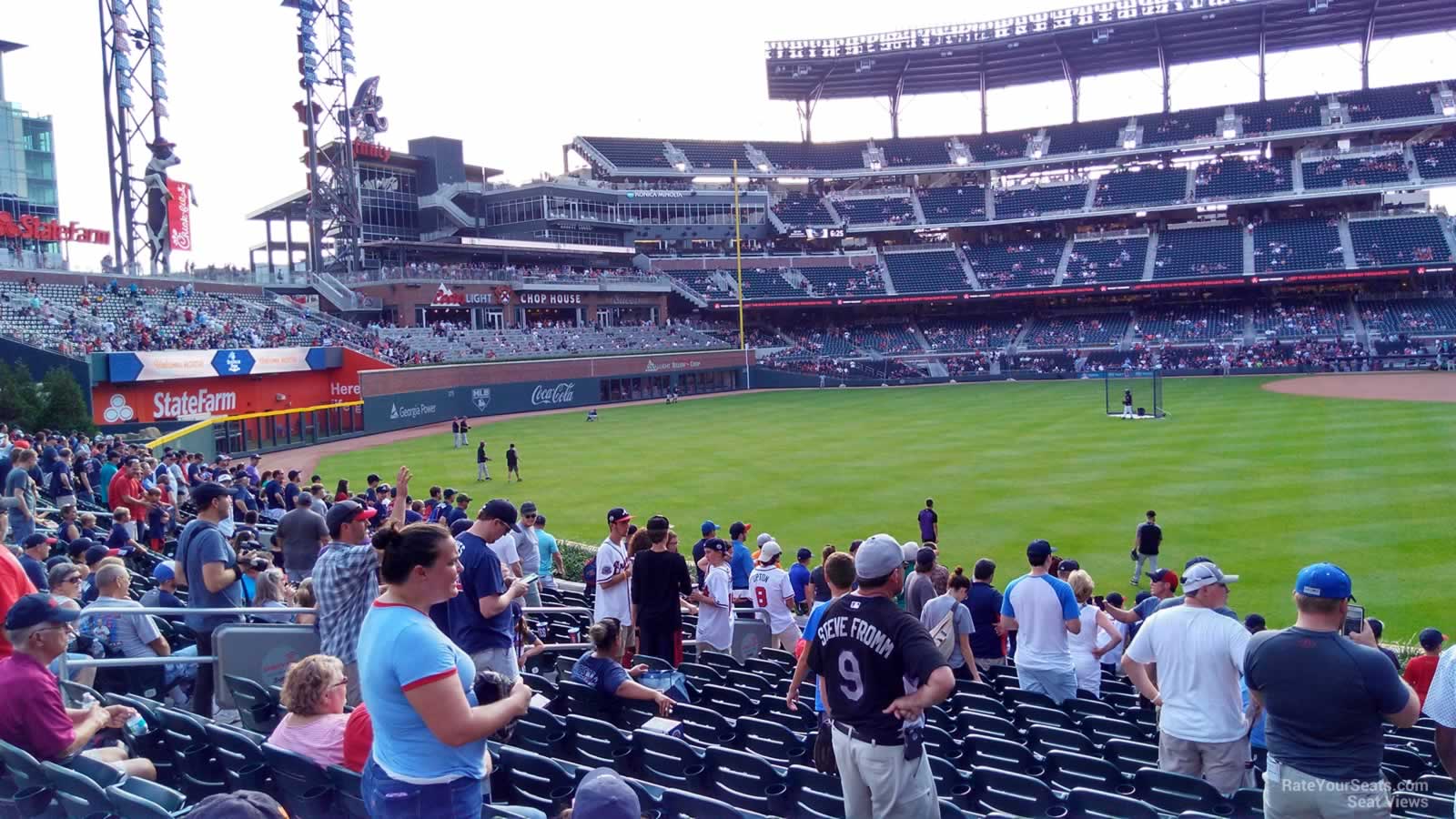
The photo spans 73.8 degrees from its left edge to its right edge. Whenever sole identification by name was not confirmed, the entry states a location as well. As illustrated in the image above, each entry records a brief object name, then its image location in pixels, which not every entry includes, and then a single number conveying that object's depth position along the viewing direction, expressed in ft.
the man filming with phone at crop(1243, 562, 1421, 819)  13.41
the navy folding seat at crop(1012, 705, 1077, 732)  23.78
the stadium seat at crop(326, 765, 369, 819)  14.57
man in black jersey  13.66
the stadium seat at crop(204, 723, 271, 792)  16.49
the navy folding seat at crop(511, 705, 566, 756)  20.39
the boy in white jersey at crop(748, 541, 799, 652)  36.35
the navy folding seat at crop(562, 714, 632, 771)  19.54
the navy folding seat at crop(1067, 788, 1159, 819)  15.28
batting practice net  123.65
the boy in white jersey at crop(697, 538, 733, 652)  32.65
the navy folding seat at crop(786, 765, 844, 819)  16.26
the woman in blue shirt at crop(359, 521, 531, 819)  10.87
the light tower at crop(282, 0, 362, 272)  179.01
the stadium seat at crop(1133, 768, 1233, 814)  16.96
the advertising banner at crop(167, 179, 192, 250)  159.43
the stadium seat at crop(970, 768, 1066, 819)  17.01
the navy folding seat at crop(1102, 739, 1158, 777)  20.44
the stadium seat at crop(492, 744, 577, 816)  16.24
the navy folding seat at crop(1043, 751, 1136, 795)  18.69
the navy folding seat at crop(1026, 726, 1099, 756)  22.02
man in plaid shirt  18.71
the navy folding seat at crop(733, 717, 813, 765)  21.35
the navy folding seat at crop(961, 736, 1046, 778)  20.15
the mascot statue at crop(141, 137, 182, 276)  150.30
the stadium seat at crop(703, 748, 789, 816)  17.35
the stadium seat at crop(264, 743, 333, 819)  14.99
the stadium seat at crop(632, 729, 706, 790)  18.65
